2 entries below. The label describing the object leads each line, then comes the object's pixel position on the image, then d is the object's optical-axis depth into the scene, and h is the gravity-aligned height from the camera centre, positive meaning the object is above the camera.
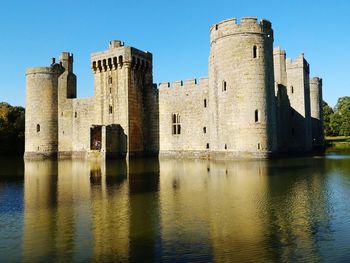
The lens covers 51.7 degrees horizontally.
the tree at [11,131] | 51.53 +3.03
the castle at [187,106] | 27.66 +4.14
